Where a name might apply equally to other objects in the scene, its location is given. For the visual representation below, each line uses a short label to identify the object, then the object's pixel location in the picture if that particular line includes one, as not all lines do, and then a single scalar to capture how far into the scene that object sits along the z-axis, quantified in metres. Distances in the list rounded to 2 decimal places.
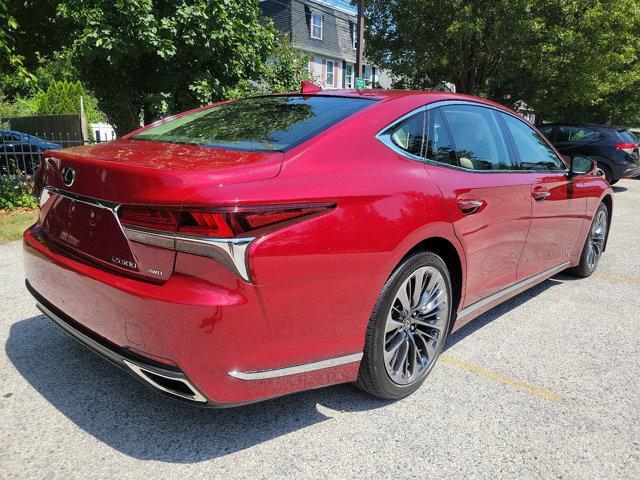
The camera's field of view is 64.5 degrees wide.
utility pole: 15.03
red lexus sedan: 1.91
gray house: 28.58
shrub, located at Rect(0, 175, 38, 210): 7.66
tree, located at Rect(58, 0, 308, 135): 7.89
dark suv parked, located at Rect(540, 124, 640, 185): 12.54
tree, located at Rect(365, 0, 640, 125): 14.54
